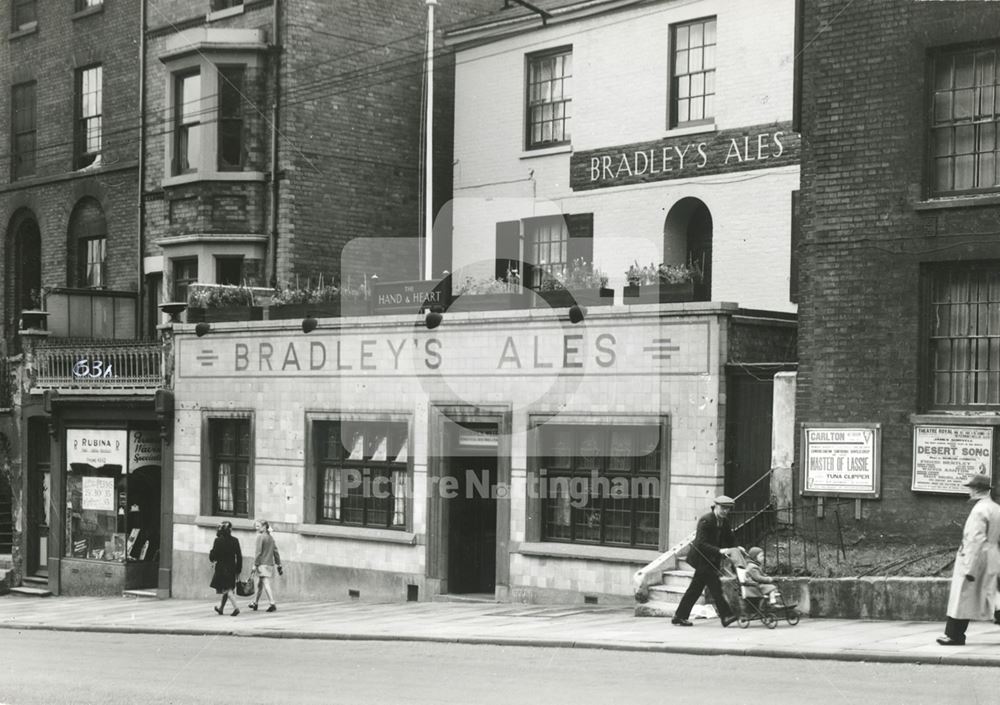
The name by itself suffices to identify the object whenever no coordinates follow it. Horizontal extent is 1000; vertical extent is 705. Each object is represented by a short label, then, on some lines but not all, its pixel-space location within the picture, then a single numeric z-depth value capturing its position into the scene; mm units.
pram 16734
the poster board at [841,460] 18906
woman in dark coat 23625
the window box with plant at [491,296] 23047
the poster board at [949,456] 17922
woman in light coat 23641
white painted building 24266
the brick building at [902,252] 18297
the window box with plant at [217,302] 27359
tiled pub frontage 20906
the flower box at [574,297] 22047
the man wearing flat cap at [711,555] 17062
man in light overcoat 14289
